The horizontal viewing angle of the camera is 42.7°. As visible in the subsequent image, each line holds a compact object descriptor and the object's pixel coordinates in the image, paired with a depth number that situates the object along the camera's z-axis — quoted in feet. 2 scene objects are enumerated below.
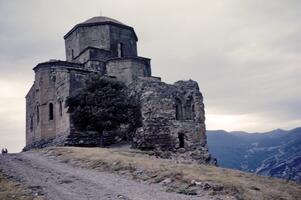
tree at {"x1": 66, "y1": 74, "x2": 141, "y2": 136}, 87.61
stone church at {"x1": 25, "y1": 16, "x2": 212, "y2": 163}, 87.92
